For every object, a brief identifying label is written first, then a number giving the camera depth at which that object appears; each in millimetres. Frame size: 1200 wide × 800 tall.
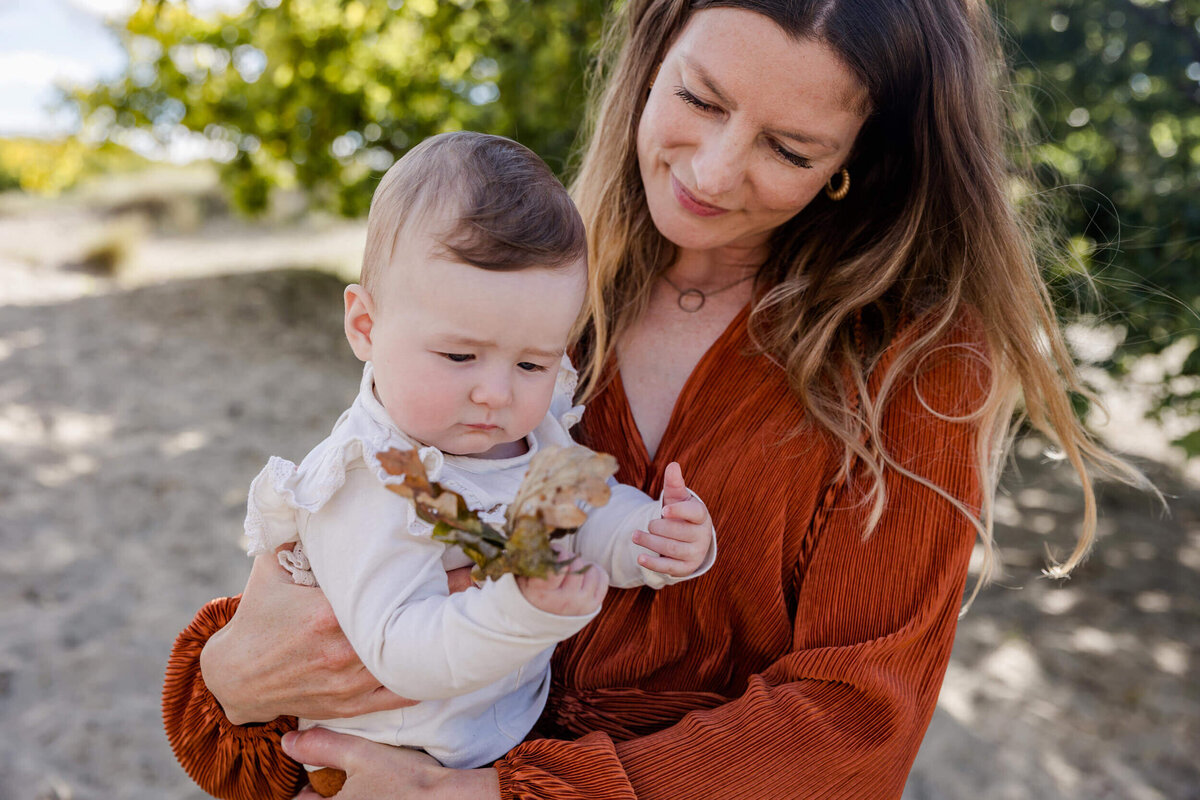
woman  701
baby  630
